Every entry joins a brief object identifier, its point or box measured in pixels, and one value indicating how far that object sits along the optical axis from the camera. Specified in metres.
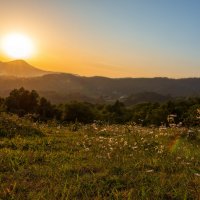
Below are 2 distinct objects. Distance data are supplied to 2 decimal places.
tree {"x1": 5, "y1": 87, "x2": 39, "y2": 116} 38.82
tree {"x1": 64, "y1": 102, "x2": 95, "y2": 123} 33.20
